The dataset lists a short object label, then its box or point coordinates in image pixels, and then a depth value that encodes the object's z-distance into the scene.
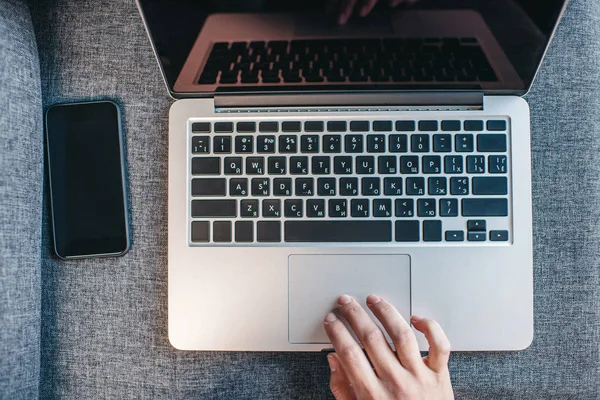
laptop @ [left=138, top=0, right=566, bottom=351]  0.60
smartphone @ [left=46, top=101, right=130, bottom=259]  0.64
